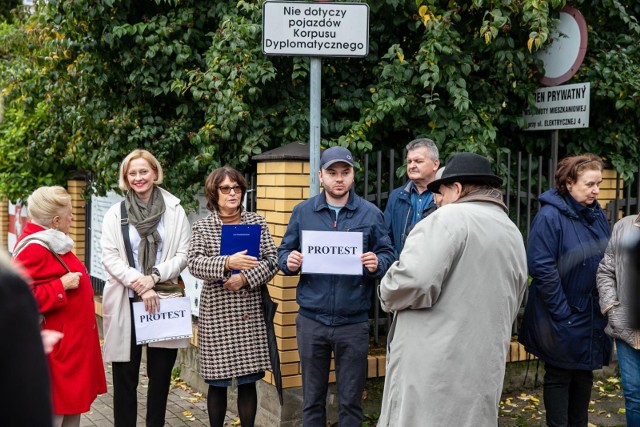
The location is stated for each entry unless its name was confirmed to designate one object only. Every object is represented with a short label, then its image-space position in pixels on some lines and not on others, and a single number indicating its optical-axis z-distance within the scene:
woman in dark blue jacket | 4.52
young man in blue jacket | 4.35
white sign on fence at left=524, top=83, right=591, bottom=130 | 5.55
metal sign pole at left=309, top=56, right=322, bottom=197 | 4.20
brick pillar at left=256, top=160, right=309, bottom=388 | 5.16
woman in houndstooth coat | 4.48
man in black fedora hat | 3.23
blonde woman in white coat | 4.54
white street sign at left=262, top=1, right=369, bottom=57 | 4.07
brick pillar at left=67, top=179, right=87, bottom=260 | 9.28
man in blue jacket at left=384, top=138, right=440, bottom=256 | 4.66
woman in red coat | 4.06
